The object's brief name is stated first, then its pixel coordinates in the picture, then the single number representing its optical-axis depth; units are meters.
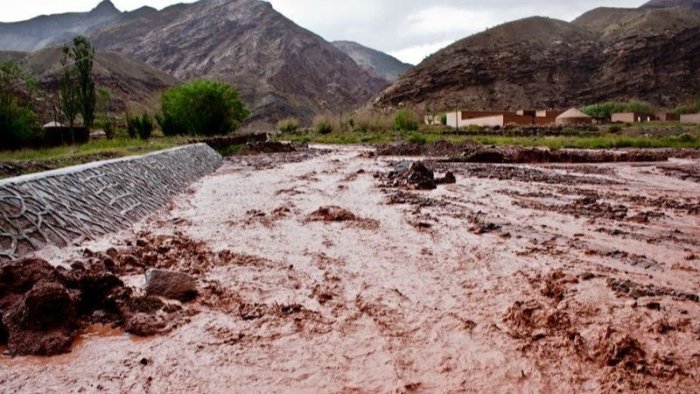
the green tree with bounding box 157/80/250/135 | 25.58
